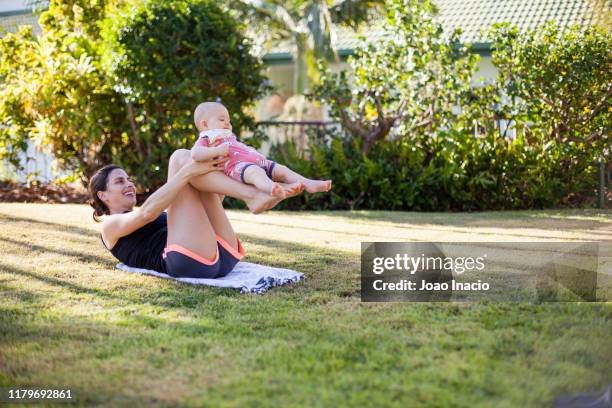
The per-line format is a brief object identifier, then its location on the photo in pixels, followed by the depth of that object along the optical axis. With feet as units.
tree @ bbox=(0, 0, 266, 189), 29.86
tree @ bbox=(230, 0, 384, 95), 79.30
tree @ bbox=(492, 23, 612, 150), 28.30
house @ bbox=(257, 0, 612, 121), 43.37
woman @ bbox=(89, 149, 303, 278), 12.62
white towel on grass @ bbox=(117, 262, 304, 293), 13.08
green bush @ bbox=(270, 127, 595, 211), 29.58
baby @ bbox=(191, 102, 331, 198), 12.44
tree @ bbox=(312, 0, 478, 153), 30.27
